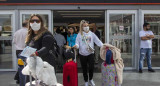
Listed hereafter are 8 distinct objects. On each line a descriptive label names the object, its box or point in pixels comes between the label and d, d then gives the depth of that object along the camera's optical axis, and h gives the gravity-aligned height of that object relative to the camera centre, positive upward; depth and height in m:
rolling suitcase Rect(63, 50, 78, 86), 4.89 -0.80
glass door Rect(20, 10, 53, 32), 8.14 +0.98
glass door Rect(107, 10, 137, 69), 8.26 +0.39
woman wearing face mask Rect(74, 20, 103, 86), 5.84 -0.18
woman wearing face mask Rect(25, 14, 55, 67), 3.61 +0.01
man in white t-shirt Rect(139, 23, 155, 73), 7.76 -0.18
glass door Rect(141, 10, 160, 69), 8.28 +0.43
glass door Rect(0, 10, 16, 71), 8.23 +0.07
